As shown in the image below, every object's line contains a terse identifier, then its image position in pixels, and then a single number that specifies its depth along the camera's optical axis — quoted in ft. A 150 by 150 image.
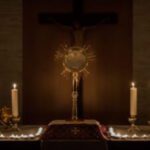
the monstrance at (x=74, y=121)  8.71
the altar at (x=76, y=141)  8.54
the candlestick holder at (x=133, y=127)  9.50
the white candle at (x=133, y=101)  9.54
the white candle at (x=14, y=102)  9.50
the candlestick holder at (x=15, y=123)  9.57
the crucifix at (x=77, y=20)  10.52
